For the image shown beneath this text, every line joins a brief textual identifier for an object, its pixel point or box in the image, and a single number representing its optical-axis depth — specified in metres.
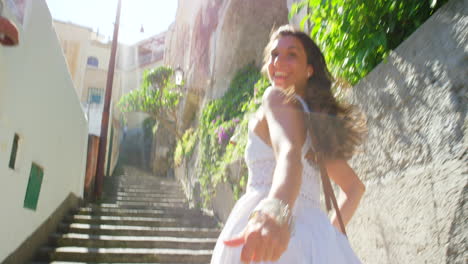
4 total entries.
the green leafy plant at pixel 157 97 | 12.28
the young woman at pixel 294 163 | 0.77
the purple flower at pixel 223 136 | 5.90
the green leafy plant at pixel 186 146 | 9.08
